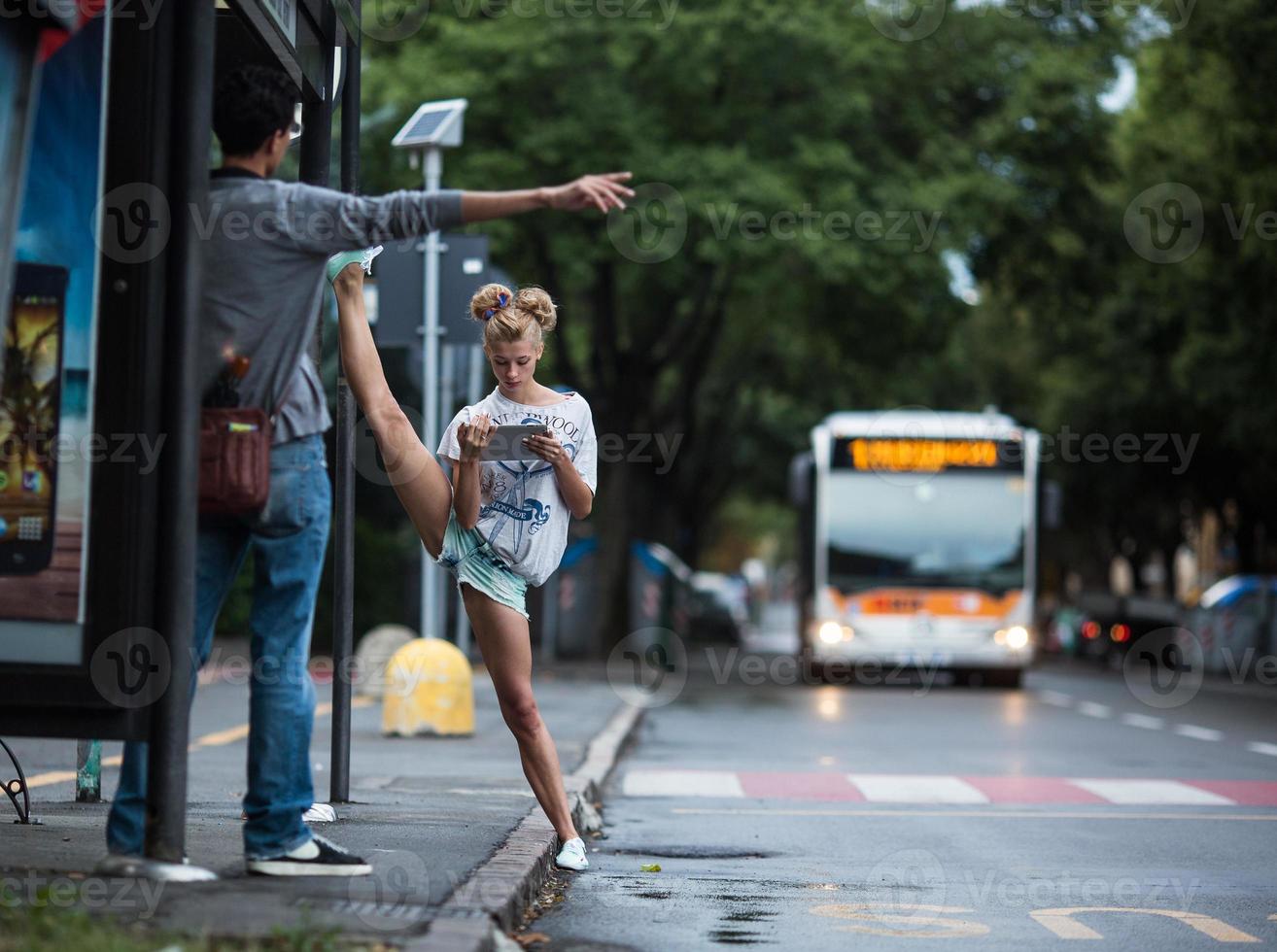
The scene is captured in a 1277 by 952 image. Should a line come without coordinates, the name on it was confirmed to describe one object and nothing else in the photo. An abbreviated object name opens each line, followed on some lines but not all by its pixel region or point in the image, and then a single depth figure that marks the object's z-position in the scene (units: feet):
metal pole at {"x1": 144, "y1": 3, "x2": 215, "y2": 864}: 35.53
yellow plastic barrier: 89.15
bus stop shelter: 35.70
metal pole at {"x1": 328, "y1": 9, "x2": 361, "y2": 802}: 54.95
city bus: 167.94
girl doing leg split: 44.86
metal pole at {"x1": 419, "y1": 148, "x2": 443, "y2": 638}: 95.55
